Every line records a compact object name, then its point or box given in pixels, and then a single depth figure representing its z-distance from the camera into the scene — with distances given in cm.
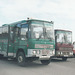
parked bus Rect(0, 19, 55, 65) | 943
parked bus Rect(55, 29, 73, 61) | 1274
